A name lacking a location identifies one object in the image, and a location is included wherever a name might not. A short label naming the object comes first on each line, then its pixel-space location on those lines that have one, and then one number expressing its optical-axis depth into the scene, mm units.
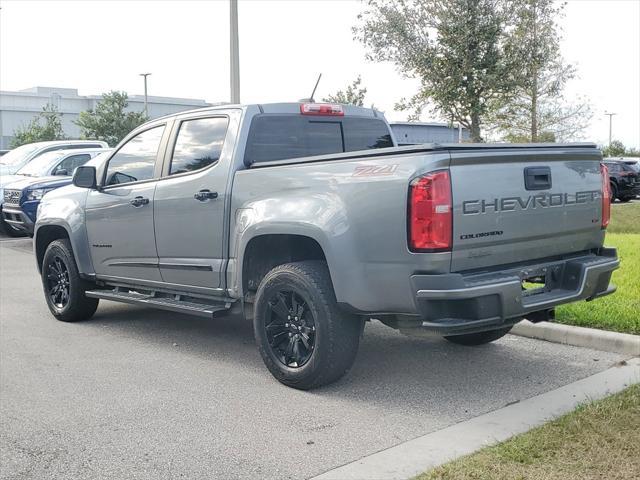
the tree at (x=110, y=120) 41312
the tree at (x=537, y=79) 21953
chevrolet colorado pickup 4602
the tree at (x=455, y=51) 21250
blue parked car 13609
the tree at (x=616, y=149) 62938
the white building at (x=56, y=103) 67562
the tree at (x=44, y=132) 42094
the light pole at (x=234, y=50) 12867
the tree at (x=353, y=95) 32281
